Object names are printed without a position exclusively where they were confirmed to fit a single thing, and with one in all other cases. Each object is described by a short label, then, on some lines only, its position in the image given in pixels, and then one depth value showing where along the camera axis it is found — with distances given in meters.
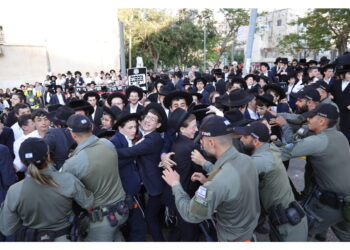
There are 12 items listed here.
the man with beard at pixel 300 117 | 3.89
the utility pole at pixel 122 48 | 10.27
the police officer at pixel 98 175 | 2.65
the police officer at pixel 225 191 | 2.10
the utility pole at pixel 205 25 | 29.92
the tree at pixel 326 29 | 15.15
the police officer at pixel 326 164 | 2.85
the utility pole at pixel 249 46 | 9.59
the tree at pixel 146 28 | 27.71
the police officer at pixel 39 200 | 2.22
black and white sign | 7.80
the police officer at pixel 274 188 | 2.61
